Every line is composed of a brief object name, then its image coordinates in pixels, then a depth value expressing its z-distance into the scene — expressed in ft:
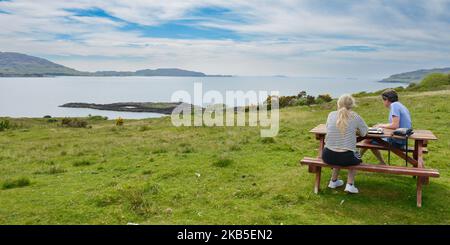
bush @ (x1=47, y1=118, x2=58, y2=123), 218.91
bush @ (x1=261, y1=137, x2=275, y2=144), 57.12
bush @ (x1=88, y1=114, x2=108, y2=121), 210.09
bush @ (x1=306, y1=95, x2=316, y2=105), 154.10
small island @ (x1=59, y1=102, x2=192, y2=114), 466.29
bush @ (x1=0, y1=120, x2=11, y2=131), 151.64
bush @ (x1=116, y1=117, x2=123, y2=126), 144.39
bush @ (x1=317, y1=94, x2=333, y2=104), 153.48
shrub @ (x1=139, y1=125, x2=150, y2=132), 105.23
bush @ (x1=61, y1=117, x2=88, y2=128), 153.52
